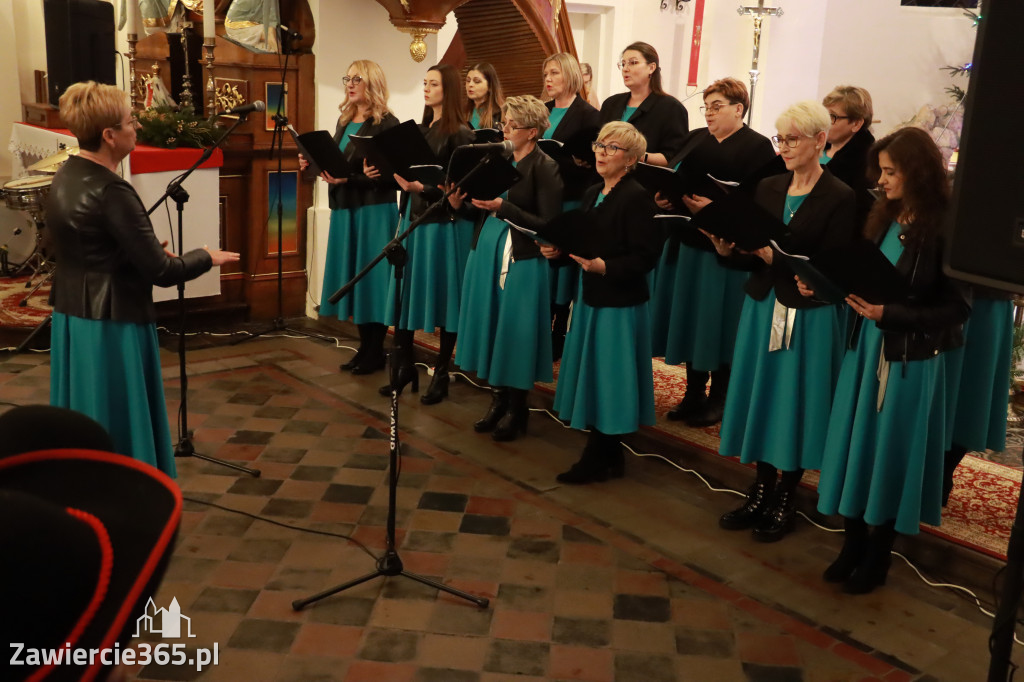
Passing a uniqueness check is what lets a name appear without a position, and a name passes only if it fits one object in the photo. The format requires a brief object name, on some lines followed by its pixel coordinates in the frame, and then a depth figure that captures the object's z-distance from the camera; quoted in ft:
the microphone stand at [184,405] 14.99
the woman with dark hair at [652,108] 18.72
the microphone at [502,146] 13.03
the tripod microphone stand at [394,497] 11.48
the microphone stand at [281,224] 23.47
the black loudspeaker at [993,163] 5.97
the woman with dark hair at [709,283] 17.02
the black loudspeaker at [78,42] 27.17
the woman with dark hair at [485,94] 19.71
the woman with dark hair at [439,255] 19.42
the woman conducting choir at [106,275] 11.93
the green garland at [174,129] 22.71
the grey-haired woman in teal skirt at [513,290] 16.60
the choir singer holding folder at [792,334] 13.21
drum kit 22.68
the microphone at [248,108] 15.75
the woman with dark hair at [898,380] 11.70
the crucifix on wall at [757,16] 41.22
